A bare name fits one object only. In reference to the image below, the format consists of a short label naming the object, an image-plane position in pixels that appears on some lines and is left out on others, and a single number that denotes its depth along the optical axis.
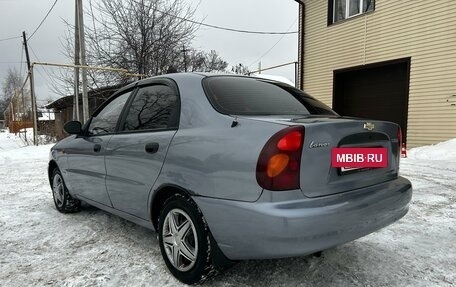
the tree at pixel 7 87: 62.54
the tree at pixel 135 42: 16.23
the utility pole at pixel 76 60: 13.83
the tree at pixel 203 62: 23.28
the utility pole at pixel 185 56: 17.64
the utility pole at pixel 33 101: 12.70
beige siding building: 9.70
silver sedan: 2.06
